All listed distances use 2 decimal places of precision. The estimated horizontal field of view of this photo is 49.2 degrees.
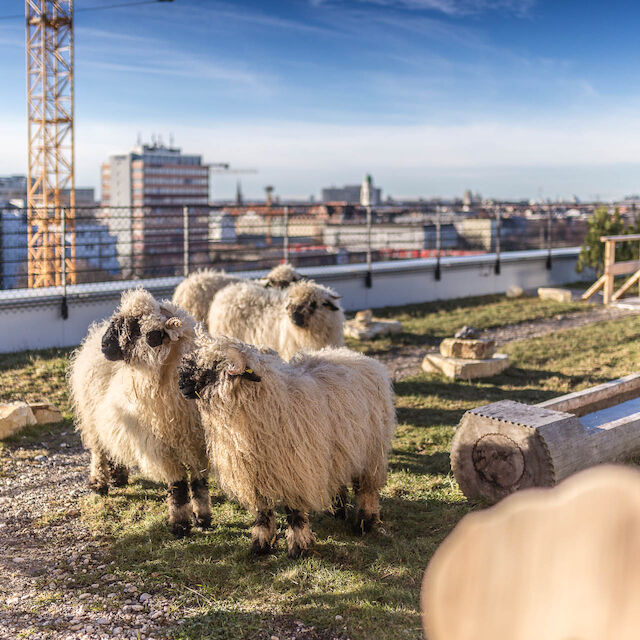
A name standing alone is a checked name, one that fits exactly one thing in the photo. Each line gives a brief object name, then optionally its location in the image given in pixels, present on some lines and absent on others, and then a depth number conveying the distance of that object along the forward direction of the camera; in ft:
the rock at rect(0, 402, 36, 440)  21.16
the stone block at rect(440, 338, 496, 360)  28.53
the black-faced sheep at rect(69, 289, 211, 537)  15.01
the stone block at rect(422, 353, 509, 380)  27.55
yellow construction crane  216.33
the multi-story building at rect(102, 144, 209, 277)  460.14
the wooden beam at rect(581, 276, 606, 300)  44.60
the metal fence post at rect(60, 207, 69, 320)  33.99
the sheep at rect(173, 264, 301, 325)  26.73
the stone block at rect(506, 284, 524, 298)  50.01
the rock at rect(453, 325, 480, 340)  29.71
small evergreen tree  53.93
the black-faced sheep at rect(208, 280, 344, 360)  23.06
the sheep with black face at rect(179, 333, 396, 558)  13.46
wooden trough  14.33
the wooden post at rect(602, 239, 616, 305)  42.88
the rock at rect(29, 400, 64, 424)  22.48
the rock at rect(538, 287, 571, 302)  46.96
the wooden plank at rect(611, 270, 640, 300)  40.42
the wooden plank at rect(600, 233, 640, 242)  42.29
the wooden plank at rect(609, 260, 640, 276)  43.04
